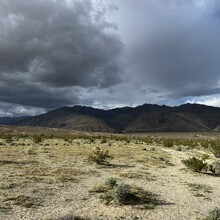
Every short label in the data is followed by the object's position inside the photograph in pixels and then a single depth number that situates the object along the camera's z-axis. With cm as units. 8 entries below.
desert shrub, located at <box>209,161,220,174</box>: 1817
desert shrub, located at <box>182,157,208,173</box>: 1788
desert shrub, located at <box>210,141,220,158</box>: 2878
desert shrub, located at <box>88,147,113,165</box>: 1949
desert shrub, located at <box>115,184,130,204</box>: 1054
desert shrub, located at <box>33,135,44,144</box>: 3812
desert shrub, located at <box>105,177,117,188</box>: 1271
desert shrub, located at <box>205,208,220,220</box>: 890
